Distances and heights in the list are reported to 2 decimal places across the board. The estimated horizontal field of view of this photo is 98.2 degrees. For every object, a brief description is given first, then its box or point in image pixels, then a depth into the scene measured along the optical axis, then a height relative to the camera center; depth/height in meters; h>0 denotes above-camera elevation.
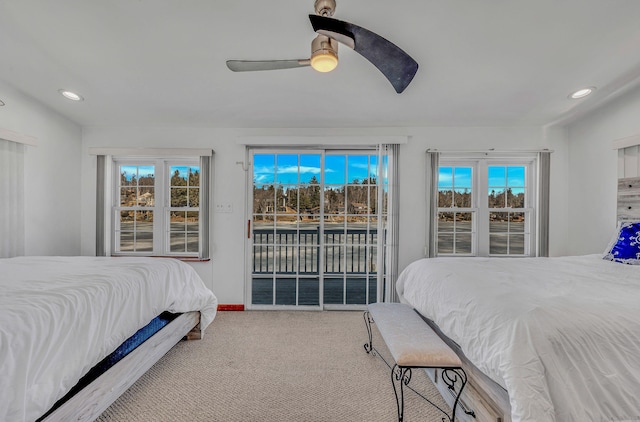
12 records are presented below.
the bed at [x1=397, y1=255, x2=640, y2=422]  1.11 -0.58
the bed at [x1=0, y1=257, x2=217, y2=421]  1.14 -0.63
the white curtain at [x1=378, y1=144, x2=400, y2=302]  3.38 -0.15
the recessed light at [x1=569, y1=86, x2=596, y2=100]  2.59 +1.14
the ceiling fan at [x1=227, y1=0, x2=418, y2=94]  1.30 +0.84
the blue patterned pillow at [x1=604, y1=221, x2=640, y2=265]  2.18 -0.28
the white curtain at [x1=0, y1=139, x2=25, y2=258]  2.59 +0.09
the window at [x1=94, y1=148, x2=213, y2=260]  3.67 +0.04
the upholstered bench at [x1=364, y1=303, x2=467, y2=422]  1.56 -0.81
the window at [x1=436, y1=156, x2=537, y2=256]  3.57 +0.05
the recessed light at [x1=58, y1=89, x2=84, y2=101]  2.76 +1.15
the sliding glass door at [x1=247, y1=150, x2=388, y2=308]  3.60 +0.18
